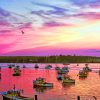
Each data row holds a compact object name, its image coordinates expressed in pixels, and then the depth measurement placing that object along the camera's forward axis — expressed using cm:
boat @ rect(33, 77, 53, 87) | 10228
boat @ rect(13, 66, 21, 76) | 17186
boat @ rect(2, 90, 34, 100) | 6010
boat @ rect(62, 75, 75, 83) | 11425
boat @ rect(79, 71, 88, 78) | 15562
